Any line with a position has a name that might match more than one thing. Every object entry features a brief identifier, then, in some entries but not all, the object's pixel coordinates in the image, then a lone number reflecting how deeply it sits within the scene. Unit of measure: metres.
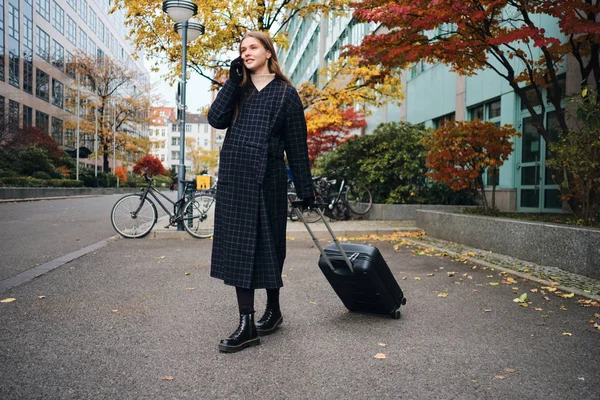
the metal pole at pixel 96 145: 42.33
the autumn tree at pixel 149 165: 61.12
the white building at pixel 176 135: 119.06
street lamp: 9.38
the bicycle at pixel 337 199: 12.17
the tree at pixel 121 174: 50.03
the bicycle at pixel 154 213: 8.77
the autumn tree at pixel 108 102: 43.28
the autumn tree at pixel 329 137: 20.73
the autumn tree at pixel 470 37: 6.59
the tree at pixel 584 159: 5.93
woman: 3.12
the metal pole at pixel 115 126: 43.28
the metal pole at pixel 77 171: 34.47
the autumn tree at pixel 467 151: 8.84
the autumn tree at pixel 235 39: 13.10
